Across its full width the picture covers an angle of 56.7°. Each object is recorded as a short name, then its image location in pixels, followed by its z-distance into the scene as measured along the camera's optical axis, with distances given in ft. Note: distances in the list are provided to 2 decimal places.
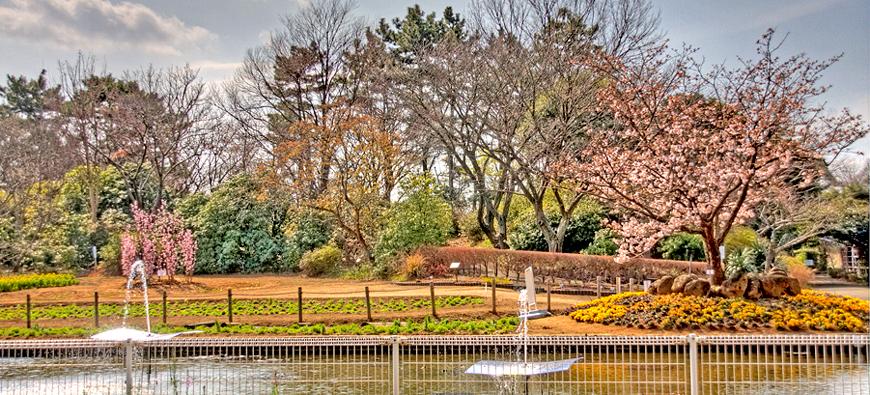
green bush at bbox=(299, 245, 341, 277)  111.02
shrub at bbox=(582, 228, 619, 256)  101.14
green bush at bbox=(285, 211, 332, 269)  118.11
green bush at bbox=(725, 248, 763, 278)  97.76
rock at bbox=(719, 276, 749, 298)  55.16
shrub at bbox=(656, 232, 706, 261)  100.83
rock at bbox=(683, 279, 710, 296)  56.95
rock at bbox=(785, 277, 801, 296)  56.24
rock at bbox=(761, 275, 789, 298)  55.42
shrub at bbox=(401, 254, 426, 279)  95.50
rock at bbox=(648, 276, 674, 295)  59.62
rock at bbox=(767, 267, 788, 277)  57.47
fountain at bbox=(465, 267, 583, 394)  28.32
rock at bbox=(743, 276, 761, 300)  54.95
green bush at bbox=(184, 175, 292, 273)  120.16
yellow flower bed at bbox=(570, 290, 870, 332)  50.34
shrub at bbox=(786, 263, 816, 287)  87.22
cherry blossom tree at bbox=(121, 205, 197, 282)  92.32
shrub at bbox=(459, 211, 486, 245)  131.68
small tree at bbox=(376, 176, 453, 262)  103.04
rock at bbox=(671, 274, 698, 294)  58.18
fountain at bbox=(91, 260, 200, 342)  32.17
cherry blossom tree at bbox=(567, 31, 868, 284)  55.93
